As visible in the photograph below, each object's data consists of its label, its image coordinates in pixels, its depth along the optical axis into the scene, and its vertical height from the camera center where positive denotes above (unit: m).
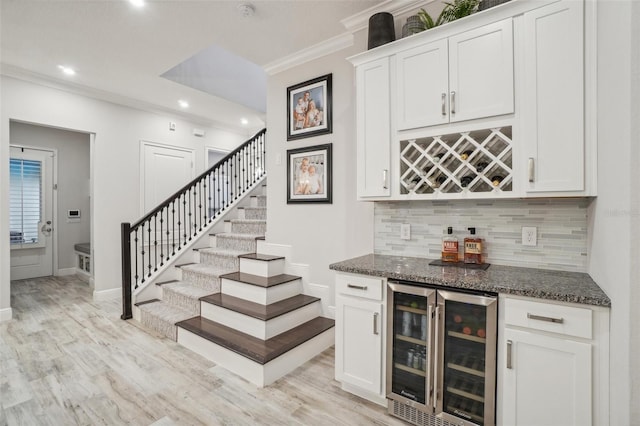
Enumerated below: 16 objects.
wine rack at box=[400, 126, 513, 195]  1.89 +0.34
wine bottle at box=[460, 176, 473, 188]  2.00 +0.20
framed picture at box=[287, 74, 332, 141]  3.19 +1.14
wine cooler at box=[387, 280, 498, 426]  1.60 -0.82
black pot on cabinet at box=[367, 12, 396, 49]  2.34 +1.41
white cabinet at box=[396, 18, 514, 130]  1.83 +0.87
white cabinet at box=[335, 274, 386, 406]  1.97 -0.83
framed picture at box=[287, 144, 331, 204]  3.18 +0.41
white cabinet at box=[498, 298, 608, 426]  1.34 -0.71
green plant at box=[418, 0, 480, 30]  2.04 +1.39
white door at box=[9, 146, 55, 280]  5.51 -0.01
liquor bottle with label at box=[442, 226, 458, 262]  2.17 -0.26
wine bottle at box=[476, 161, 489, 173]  1.99 +0.31
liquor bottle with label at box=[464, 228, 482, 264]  2.08 -0.26
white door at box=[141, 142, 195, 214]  4.99 +0.70
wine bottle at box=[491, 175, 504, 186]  1.87 +0.20
